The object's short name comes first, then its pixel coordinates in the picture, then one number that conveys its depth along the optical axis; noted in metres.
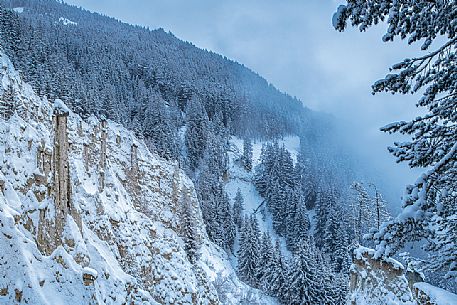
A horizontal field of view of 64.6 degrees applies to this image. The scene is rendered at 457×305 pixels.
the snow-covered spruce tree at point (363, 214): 49.78
